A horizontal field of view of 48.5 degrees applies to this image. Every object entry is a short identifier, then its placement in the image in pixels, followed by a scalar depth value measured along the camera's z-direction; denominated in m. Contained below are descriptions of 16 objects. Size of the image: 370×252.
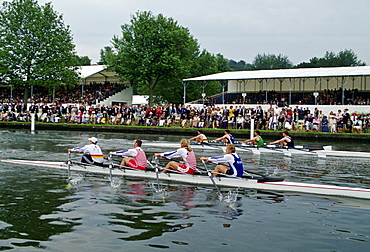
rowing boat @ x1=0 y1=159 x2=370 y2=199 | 11.62
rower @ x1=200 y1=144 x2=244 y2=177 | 12.33
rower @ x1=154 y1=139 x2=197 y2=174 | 12.97
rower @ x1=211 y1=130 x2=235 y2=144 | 20.48
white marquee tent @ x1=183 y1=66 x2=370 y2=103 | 40.47
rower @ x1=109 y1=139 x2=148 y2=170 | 13.61
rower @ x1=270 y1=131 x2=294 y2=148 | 21.19
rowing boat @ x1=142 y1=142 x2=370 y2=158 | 21.14
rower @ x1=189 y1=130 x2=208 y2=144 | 22.38
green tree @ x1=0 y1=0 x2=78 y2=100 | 47.88
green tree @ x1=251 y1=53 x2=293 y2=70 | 125.00
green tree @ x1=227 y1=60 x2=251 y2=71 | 190.38
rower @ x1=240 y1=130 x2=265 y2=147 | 21.75
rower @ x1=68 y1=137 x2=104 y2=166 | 14.63
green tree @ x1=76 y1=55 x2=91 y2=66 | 109.49
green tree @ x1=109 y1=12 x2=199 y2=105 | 47.72
